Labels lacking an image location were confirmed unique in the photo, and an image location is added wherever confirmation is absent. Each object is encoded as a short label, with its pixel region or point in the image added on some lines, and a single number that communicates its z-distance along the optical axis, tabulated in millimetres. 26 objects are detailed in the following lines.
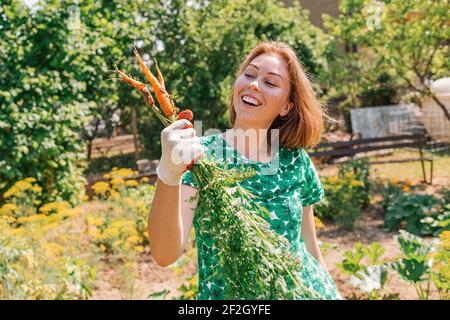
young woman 1495
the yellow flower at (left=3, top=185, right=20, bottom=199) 4958
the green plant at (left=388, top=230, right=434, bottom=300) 3584
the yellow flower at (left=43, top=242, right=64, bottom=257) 3715
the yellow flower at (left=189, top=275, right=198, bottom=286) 3361
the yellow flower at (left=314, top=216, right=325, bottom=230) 4270
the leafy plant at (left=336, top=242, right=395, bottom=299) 3701
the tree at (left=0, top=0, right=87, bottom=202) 6066
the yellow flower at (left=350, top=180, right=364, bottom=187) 6215
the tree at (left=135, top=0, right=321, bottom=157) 9336
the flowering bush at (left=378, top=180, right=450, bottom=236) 5656
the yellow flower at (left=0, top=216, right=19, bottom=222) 3557
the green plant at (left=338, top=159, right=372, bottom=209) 6641
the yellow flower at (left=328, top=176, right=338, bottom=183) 6410
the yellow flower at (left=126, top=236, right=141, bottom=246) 4172
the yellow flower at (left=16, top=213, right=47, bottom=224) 4023
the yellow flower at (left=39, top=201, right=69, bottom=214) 4605
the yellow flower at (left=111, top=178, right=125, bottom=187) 5436
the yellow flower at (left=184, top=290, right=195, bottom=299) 3354
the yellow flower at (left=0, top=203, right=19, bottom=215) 4385
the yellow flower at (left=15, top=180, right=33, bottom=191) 4973
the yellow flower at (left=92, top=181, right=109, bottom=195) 5271
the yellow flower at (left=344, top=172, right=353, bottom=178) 6505
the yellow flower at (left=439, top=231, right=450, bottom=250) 2696
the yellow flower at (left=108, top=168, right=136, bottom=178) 5461
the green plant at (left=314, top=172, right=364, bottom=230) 5969
